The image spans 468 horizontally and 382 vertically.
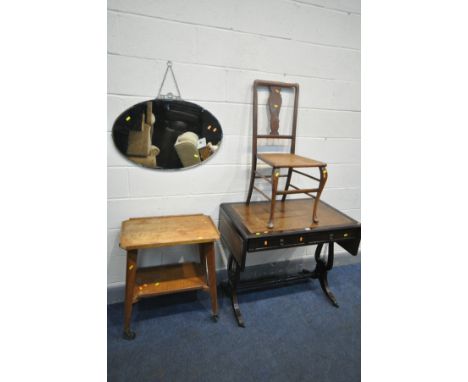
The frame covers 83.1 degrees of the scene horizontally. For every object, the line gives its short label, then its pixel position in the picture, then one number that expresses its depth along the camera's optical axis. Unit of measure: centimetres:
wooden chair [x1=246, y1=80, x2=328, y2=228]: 172
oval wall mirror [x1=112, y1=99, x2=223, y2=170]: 169
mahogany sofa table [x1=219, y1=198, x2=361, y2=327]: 159
